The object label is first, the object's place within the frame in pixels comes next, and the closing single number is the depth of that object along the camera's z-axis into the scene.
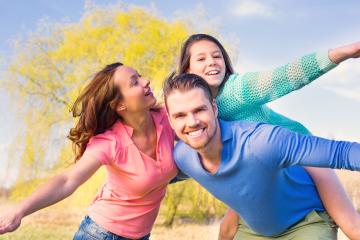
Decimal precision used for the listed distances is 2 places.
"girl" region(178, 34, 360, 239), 2.99
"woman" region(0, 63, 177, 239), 3.61
